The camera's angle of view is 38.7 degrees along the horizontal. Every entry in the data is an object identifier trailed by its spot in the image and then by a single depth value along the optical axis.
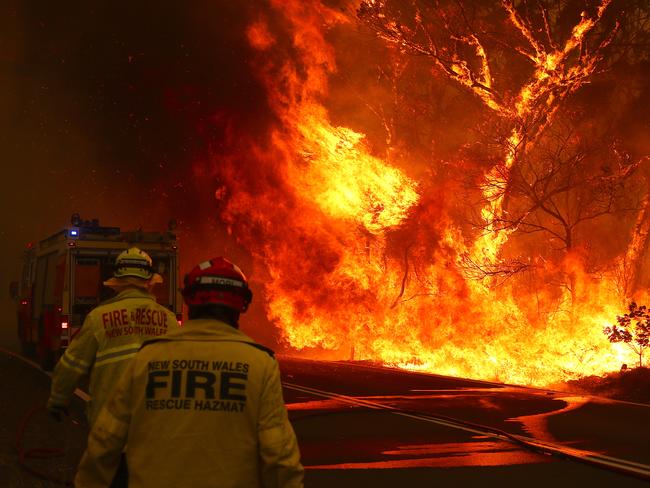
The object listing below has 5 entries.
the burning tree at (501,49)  20.80
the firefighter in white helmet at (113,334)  5.34
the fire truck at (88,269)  17.00
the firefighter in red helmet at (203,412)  3.44
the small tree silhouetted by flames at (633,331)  18.08
